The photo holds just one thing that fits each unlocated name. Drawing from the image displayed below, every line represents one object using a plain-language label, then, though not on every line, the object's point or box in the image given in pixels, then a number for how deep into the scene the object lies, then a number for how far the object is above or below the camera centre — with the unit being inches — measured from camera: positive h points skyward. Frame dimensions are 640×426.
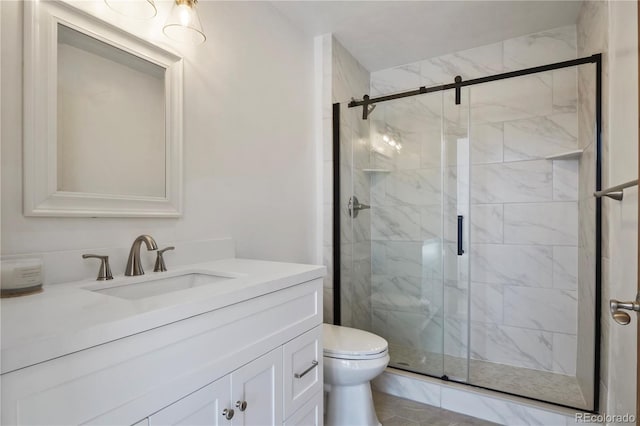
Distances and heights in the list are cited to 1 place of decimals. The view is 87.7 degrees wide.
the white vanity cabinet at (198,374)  23.2 -14.8
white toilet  65.0 -31.8
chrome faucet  47.4 -6.5
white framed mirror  40.3 +12.9
